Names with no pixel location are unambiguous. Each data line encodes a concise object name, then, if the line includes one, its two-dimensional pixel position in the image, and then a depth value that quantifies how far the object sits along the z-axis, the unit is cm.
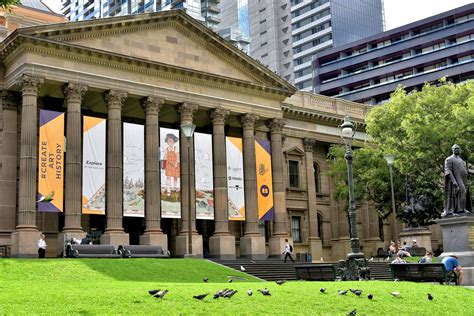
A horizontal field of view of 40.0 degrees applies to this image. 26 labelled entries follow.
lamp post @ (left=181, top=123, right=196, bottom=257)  3192
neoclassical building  3638
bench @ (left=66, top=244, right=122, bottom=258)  3256
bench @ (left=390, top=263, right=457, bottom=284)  2245
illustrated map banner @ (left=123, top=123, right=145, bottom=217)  3884
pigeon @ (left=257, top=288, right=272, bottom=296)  1651
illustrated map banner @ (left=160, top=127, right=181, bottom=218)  4031
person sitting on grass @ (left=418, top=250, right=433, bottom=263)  2748
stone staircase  3462
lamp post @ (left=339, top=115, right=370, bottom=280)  2516
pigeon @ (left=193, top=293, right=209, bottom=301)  1521
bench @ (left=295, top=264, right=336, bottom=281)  2477
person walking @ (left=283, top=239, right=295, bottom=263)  4081
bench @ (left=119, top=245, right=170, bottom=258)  3459
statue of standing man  2506
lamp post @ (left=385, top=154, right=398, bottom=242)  3742
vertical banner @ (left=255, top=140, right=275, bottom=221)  4491
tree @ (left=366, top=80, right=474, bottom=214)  3959
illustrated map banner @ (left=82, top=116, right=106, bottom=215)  3722
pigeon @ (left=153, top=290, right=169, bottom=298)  1517
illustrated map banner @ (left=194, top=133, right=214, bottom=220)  4191
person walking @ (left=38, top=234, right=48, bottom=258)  3469
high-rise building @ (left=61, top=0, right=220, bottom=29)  12238
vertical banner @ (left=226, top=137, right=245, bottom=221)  4344
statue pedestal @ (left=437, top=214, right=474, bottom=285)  2406
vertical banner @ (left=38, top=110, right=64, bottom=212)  3569
